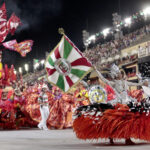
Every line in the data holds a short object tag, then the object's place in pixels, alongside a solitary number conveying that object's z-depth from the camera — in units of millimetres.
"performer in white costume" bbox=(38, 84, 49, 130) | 10320
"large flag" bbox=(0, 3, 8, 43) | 15814
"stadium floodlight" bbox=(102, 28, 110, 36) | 43031
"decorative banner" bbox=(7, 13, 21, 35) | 17359
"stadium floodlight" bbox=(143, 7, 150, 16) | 33781
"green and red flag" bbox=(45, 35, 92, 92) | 6456
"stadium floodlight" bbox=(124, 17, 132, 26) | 37681
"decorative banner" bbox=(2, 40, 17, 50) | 19078
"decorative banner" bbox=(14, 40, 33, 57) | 19688
